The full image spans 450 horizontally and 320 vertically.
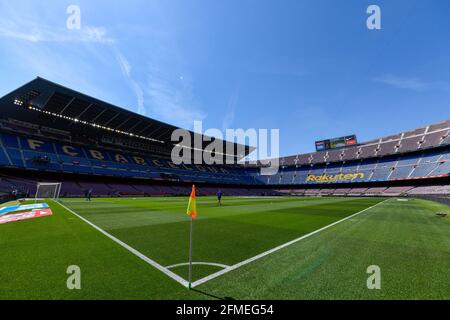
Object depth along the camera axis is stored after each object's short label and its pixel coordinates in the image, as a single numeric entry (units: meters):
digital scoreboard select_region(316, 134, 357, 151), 84.94
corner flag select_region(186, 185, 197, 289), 4.31
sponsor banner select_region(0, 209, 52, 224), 11.39
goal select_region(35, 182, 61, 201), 30.84
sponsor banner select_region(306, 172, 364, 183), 69.46
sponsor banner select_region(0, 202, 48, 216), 15.07
